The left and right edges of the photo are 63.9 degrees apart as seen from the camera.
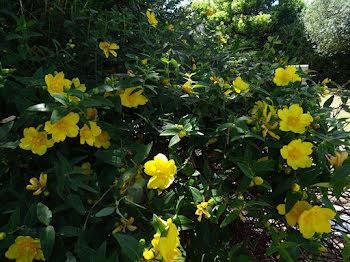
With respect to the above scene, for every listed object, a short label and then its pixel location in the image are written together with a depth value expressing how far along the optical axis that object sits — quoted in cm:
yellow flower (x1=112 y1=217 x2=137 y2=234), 65
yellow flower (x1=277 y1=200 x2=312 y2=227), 72
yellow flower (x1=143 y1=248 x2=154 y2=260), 56
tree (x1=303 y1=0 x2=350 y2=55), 975
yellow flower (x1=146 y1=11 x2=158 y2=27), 113
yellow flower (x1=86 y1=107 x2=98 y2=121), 75
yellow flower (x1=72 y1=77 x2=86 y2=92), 76
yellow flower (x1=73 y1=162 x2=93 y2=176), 74
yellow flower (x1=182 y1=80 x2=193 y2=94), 90
